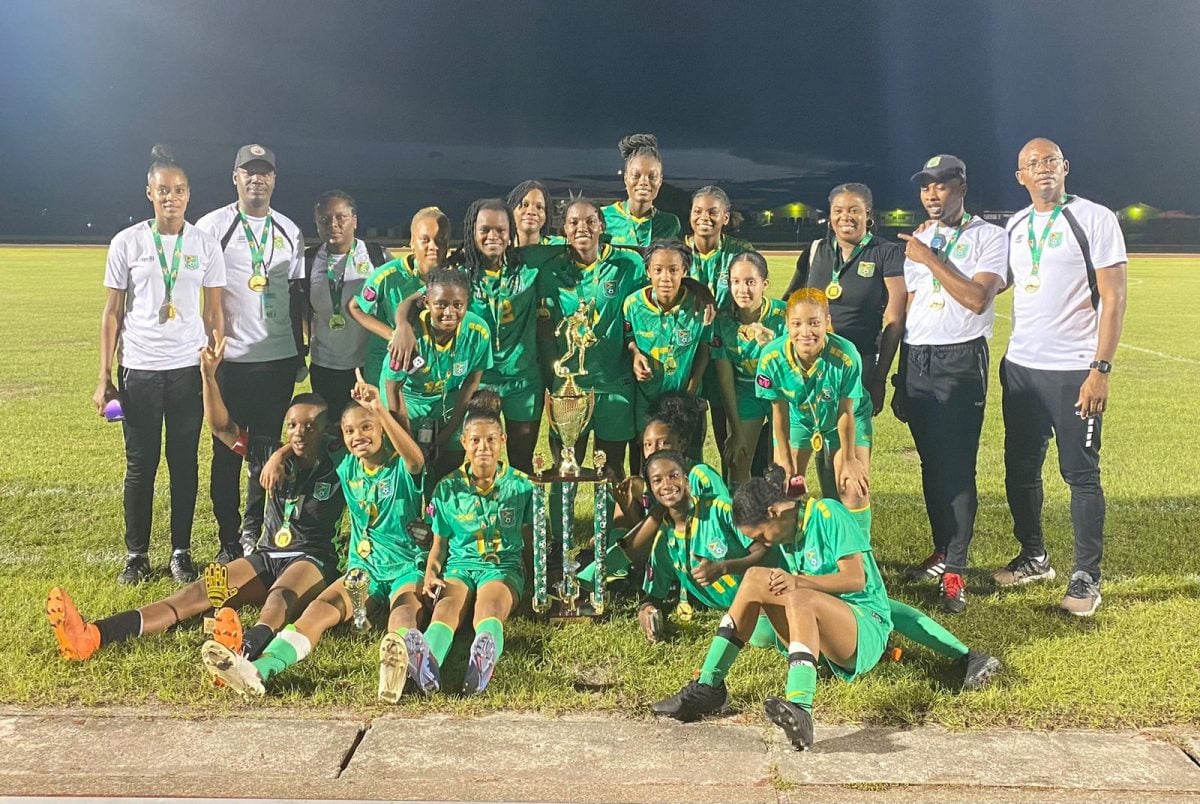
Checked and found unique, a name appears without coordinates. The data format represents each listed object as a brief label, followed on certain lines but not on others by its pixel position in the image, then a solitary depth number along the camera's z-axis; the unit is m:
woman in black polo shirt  4.50
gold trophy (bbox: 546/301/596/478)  4.07
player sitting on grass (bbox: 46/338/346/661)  3.90
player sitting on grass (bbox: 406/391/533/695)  3.81
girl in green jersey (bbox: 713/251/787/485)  4.34
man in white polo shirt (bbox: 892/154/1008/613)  4.41
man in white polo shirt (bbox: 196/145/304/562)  4.75
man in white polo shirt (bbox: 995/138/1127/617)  4.15
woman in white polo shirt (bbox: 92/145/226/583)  4.48
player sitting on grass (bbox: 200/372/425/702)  3.87
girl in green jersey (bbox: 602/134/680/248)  4.63
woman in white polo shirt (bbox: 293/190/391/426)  4.75
